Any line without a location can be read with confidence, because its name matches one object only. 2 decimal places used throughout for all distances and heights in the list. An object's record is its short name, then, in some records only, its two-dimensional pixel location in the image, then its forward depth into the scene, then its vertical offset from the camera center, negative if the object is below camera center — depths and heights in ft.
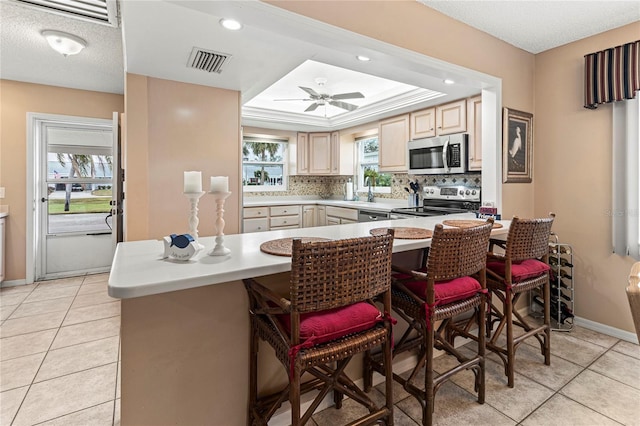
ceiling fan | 11.34 +4.08
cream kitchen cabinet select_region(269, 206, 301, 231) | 17.11 -0.44
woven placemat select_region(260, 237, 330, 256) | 4.80 -0.60
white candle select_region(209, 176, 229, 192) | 4.62 +0.36
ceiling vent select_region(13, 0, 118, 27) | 6.73 +4.34
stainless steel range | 11.75 +0.27
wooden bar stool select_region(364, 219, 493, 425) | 5.18 -1.46
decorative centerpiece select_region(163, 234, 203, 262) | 4.31 -0.51
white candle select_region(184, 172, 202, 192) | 4.69 +0.41
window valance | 7.78 +3.37
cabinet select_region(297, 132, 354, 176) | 18.39 +3.12
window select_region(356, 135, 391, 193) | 17.58 +2.38
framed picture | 9.16 +1.85
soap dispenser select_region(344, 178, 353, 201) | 18.69 +1.04
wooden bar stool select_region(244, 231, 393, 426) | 3.85 -1.43
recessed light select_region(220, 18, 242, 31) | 5.92 +3.53
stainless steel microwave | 11.57 +2.06
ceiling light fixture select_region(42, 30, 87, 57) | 8.65 +4.60
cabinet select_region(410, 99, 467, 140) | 11.75 +3.45
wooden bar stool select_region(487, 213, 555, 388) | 6.45 -1.35
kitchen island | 4.05 -1.85
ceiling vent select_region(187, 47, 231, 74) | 8.29 +4.05
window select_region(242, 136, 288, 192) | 18.99 +2.69
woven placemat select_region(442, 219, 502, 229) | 7.52 -0.34
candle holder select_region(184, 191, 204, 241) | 4.74 -0.08
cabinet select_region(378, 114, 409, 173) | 14.14 +3.00
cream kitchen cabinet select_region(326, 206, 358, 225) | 15.73 -0.32
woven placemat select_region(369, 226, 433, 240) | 6.06 -0.48
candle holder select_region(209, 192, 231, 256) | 4.64 -0.25
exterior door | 13.73 +0.51
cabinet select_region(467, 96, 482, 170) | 11.11 +2.74
